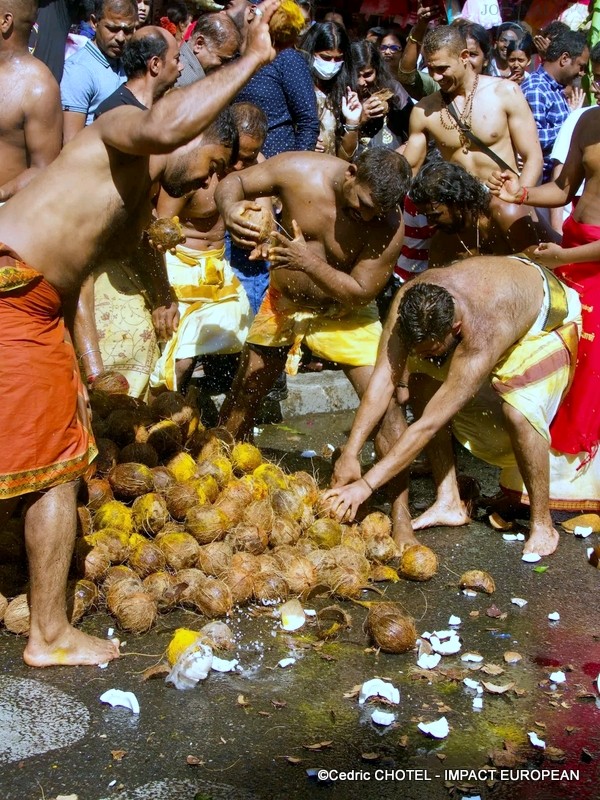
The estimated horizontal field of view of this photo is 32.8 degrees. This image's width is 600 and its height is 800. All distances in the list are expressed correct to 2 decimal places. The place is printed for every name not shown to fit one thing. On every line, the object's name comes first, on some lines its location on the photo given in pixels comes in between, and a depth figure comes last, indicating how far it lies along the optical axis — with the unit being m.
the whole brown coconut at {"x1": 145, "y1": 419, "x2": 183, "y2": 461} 5.65
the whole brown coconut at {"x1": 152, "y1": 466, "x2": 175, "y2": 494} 5.30
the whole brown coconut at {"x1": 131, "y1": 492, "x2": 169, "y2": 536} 5.13
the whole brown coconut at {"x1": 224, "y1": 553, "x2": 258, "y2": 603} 4.83
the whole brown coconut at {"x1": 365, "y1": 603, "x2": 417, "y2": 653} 4.46
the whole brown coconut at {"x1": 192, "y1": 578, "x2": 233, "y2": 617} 4.72
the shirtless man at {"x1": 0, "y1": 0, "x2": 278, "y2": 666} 4.04
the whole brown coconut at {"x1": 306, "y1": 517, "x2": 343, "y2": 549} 5.24
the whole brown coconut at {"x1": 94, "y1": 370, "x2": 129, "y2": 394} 5.85
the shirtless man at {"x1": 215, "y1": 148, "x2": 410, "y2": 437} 5.55
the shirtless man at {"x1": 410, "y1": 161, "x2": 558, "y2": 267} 5.83
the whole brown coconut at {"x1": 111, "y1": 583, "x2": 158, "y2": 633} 4.57
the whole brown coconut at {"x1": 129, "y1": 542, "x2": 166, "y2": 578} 4.90
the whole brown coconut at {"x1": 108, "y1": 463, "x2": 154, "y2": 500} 5.23
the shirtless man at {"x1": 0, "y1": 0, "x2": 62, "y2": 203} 5.26
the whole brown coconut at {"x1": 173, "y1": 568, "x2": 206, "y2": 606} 4.79
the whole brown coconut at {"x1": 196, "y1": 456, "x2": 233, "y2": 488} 5.54
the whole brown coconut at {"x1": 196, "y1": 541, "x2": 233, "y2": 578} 4.91
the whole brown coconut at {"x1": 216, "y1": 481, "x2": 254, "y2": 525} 5.23
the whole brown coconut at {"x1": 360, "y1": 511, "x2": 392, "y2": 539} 5.46
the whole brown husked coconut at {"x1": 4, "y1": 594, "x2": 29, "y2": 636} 4.53
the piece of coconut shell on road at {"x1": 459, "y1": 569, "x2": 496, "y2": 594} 5.17
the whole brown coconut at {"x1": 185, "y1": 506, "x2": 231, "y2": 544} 5.08
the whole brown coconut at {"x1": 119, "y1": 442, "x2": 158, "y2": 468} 5.47
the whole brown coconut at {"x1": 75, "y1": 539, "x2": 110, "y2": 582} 4.80
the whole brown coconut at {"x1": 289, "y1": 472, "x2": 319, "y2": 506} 5.48
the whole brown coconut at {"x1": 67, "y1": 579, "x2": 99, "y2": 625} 4.66
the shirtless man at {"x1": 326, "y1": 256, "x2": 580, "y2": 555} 5.31
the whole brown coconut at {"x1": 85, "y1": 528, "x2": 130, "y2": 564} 4.90
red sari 6.10
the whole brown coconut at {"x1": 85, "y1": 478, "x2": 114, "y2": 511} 5.19
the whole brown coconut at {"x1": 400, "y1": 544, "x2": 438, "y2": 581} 5.25
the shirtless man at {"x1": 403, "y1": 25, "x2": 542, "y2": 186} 7.37
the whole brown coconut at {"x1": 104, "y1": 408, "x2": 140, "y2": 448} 5.63
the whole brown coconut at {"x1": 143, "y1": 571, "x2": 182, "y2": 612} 4.75
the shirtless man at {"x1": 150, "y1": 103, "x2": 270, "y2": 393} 6.69
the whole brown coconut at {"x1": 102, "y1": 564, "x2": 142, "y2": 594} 4.77
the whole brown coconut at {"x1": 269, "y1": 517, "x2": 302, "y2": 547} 5.22
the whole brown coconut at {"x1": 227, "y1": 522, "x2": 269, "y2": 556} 5.06
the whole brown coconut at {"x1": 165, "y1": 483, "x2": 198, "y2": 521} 5.20
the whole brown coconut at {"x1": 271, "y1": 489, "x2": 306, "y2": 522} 5.36
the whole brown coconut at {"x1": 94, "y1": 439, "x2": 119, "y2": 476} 5.38
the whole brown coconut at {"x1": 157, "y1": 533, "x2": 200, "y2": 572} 4.93
